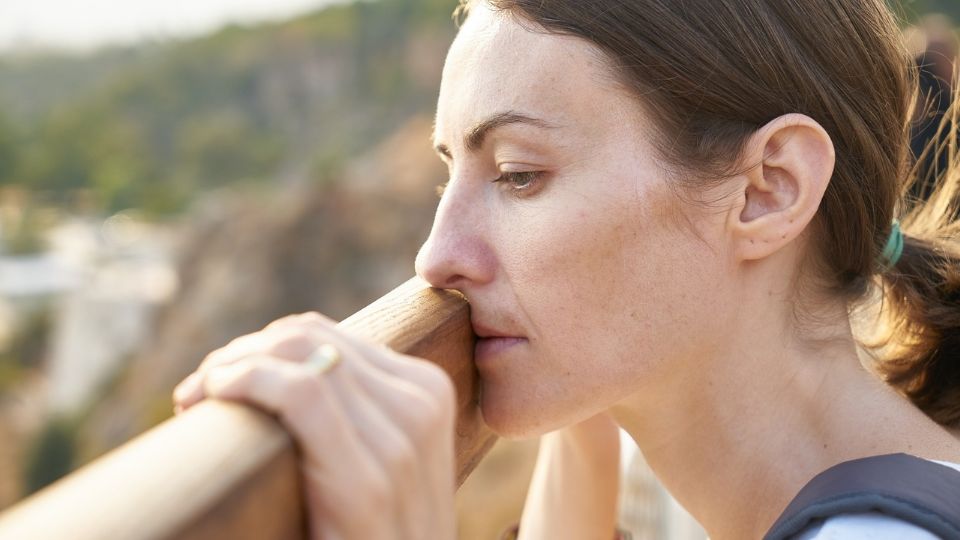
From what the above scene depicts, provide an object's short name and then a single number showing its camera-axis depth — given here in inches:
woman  27.9
